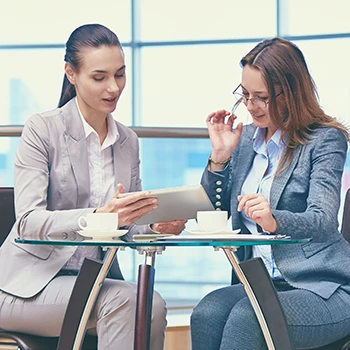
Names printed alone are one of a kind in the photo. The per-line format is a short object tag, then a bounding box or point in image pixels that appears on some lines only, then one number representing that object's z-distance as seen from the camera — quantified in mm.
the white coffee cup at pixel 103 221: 3586
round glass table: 3521
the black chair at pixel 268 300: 3585
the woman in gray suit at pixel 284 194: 3685
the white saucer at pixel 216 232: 3621
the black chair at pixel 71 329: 3700
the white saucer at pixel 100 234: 3532
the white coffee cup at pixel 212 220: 3629
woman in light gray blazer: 3764
